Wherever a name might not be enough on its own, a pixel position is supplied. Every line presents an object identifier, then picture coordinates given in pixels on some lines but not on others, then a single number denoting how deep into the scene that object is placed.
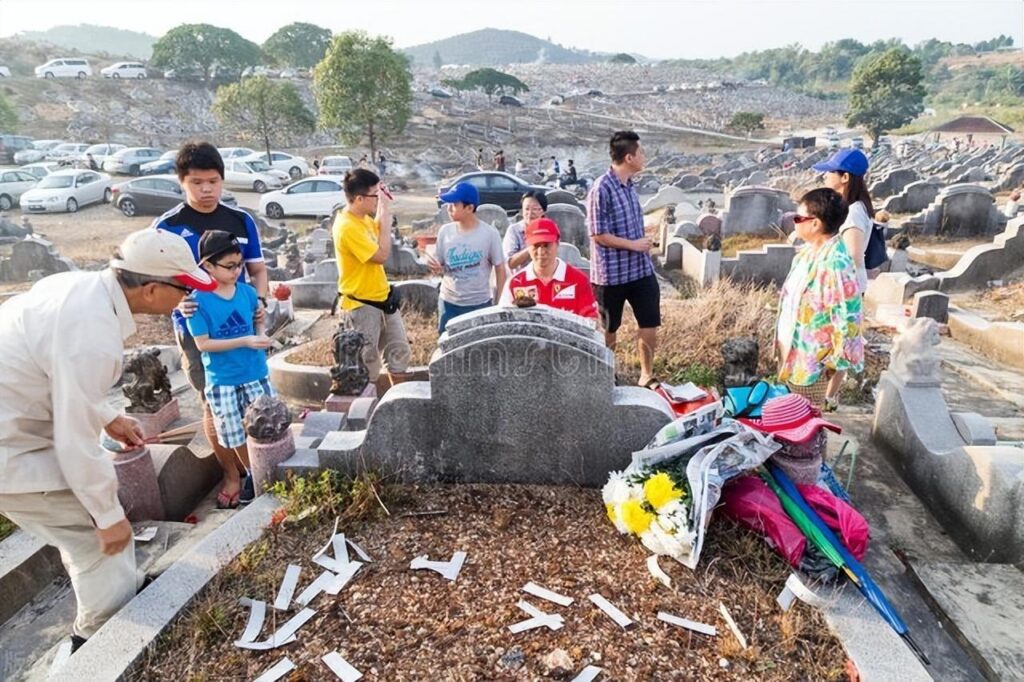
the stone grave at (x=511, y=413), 3.39
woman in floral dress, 3.76
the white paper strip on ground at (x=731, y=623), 2.55
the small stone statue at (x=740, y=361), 4.07
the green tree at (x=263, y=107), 33.22
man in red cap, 3.96
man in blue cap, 4.74
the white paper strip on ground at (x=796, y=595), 2.71
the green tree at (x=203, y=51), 53.44
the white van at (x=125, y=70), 48.78
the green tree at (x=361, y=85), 29.55
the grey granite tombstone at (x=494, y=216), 11.63
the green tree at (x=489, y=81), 67.69
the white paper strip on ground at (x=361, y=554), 3.06
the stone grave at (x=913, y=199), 15.08
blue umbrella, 2.68
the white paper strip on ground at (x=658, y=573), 2.86
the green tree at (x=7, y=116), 33.94
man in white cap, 2.27
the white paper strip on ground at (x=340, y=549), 3.07
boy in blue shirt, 3.51
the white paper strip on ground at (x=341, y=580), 2.88
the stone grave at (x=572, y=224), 11.97
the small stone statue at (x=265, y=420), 3.53
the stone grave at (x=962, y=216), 12.34
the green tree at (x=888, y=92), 42.16
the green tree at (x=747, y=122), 54.94
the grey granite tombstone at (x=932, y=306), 7.29
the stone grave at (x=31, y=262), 10.87
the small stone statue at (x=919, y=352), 3.95
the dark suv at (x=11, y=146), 29.86
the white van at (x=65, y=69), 46.34
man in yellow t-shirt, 4.26
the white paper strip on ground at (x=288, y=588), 2.81
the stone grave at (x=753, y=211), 12.80
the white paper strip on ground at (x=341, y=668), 2.43
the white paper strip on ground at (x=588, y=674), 2.38
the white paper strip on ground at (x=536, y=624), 2.62
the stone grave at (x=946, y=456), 3.19
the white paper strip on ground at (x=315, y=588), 2.84
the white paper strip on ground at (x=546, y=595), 2.76
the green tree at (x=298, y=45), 70.06
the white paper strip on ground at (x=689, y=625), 2.60
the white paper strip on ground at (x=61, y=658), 2.50
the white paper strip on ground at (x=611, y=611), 2.65
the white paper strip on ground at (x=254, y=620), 2.64
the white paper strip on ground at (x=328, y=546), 3.10
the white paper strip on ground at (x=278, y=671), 2.44
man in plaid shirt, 4.49
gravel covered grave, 2.47
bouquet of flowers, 2.94
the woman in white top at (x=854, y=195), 4.07
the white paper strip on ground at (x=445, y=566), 2.95
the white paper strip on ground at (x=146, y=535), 3.57
